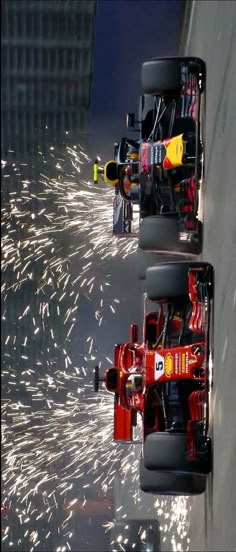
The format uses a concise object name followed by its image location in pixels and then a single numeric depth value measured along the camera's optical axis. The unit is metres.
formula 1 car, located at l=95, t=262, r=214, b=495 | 22.35
